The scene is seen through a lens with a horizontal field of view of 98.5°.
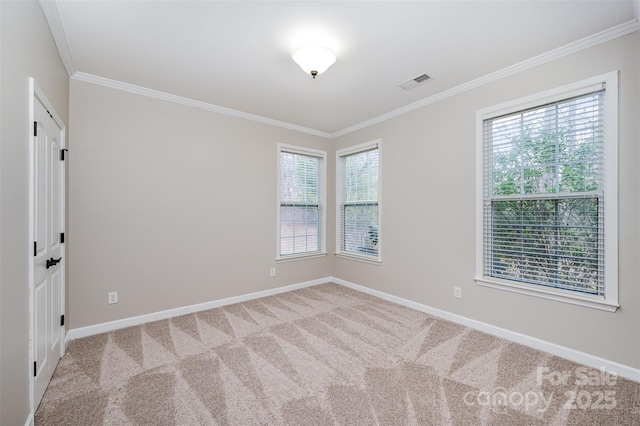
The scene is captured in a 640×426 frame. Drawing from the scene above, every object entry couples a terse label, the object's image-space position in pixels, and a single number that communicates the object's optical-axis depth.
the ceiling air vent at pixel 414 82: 2.98
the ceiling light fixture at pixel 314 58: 2.34
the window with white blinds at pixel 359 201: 4.38
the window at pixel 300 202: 4.52
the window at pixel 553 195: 2.28
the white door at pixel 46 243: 1.80
